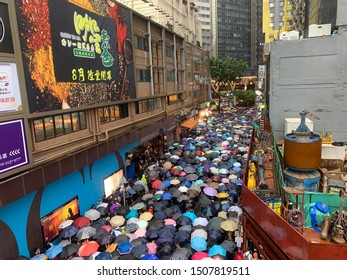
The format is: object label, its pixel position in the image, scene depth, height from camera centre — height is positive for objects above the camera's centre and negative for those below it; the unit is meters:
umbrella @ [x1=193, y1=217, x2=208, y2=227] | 14.54 -6.98
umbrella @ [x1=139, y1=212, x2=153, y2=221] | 15.58 -7.06
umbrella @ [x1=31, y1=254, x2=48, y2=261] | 12.11 -7.03
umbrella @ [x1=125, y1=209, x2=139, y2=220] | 16.02 -7.12
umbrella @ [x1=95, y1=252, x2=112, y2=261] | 11.85 -6.93
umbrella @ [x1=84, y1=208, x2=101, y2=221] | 15.86 -6.98
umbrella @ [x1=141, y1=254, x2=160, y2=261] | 11.65 -6.94
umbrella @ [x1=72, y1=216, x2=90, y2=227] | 15.01 -6.97
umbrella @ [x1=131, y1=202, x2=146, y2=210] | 16.93 -7.04
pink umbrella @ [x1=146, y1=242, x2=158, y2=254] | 12.60 -7.14
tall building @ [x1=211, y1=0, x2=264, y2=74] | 127.88 +24.31
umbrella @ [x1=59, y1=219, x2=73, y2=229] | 14.80 -6.93
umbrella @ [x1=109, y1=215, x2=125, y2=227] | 15.10 -7.04
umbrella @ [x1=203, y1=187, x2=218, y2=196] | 17.86 -6.72
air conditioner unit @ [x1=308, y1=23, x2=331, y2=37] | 23.33 +3.99
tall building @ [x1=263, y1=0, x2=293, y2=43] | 95.49 +21.47
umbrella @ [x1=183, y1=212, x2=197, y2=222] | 15.20 -6.96
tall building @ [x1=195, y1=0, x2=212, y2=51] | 115.86 +26.55
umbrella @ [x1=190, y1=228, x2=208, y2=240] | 13.21 -6.89
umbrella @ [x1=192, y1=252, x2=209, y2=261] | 11.74 -7.03
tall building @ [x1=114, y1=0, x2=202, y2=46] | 30.70 +9.47
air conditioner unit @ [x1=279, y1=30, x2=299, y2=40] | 26.44 +4.12
